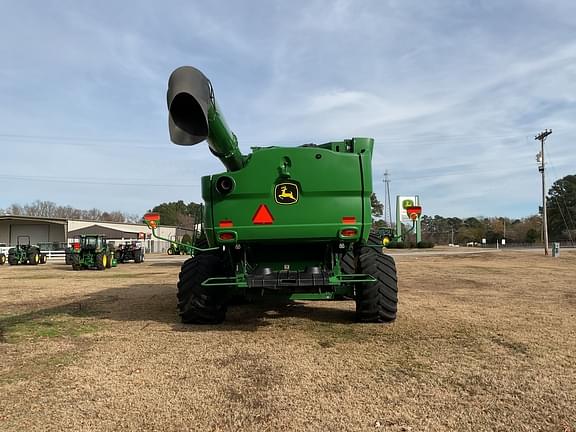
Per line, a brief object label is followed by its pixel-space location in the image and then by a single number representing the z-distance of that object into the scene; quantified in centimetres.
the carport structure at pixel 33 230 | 5438
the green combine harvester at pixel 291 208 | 574
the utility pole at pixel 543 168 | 3441
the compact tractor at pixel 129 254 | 3150
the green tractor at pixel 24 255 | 3003
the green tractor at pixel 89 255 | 2331
